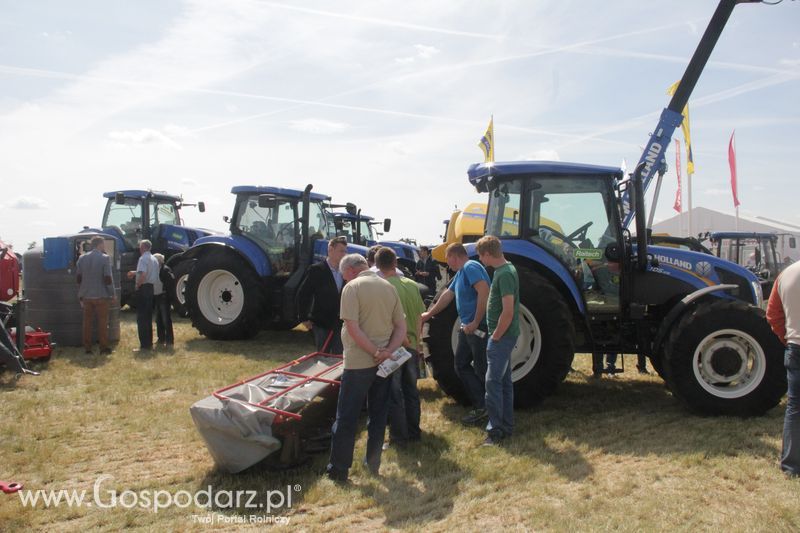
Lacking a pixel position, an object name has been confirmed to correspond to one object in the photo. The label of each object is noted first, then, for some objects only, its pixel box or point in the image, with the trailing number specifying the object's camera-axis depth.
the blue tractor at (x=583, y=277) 5.16
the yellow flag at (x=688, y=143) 15.42
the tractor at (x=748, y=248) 12.96
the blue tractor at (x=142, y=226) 12.57
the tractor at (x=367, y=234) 11.90
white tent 22.92
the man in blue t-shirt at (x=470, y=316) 4.80
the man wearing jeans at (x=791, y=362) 3.86
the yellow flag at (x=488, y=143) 13.80
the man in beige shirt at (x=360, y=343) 3.91
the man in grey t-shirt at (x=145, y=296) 8.41
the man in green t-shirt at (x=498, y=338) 4.49
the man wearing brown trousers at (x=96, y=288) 8.02
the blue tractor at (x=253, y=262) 9.07
